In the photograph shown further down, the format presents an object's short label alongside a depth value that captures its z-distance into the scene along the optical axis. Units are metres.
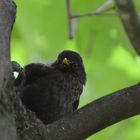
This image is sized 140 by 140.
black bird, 6.21
